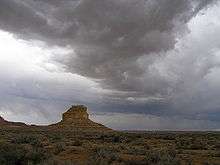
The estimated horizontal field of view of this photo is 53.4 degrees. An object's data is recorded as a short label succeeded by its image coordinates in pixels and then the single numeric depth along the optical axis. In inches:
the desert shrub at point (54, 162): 540.8
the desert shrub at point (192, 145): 959.2
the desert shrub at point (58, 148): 780.0
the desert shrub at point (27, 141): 980.6
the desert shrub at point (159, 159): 555.5
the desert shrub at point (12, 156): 583.2
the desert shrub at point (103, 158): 574.1
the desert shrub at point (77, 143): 1009.8
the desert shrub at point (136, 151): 743.5
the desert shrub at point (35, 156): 606.5
